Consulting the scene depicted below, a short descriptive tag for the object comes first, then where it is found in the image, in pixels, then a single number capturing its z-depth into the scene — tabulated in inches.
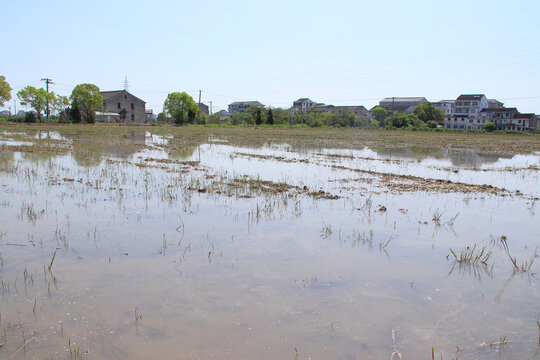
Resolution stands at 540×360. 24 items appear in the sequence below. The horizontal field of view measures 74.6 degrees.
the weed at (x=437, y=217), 265.6
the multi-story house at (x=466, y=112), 3865.7
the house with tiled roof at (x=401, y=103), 4537.4
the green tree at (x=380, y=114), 3912.9
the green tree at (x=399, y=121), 2803.2
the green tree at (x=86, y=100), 2124.8
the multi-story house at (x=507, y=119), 3585.1
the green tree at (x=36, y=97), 2078.0
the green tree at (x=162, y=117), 3298.0
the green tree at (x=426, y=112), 3363.7
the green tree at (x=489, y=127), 3056.6
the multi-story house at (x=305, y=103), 5053.6
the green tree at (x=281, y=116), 3216.0
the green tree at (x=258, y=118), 2829.7
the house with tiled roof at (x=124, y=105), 2844.5
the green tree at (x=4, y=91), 1731.3
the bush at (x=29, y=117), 2026.3
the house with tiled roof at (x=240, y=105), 5467.5
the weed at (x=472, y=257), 192.4
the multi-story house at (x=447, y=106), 4372.5
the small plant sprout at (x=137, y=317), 128.1
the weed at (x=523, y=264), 185.2
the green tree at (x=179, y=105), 2783.0
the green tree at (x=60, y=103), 2231.8
